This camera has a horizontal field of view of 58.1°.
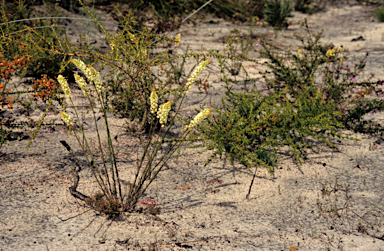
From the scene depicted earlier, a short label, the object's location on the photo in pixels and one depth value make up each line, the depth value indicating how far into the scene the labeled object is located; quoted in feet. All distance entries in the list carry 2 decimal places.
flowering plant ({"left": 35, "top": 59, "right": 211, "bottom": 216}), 5.56
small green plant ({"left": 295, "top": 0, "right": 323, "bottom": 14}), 24.51
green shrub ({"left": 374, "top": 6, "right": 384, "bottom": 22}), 22.08
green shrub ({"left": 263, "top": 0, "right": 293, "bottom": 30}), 20.48
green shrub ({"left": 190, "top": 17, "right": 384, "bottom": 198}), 8.78
